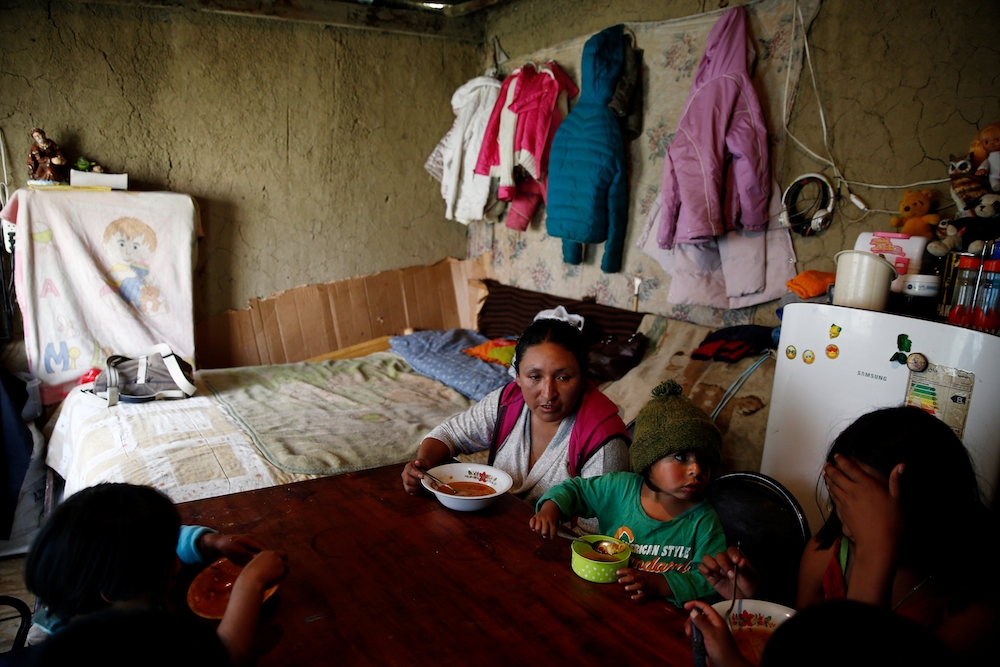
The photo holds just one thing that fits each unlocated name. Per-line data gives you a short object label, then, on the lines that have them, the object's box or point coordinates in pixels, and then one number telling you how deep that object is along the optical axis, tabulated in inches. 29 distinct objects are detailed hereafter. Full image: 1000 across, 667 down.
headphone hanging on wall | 100.2
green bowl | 41.6
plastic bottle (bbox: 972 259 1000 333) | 64.7
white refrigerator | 61.5
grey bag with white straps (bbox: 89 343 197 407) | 115.9
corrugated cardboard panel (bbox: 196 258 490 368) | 155.7
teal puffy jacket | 128.3
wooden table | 34.9
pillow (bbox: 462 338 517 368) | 147.0
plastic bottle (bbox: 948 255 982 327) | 67.1
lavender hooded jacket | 104.2
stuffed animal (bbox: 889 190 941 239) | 85.4
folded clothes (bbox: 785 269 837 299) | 91.4
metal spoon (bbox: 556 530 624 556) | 45.5
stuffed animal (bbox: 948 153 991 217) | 76.3
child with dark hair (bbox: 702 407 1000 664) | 37.5
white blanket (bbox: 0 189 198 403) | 125.3
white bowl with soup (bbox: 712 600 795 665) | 36.4
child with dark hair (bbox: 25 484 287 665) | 32.5
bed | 91.8
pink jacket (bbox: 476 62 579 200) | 142.5
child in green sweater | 51.2
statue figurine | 125.4
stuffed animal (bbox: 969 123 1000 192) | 74.5
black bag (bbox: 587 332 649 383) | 121.6
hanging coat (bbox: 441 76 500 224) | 159.2
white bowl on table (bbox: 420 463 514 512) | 56.3
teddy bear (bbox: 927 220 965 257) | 73.9
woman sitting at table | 62.3
